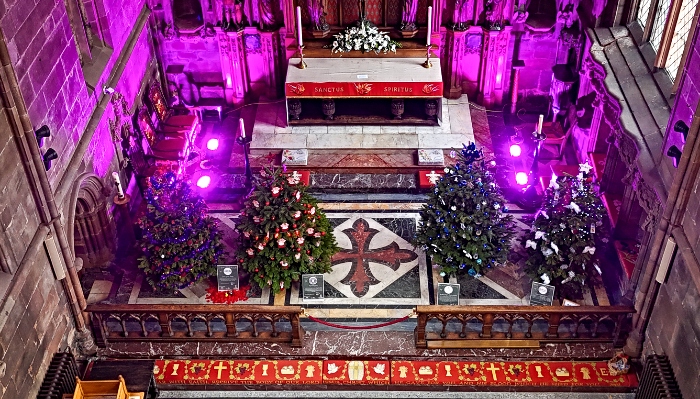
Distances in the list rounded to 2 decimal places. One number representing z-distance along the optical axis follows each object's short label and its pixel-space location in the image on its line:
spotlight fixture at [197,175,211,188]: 14.88
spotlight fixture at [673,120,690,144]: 10.51
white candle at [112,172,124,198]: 13.00
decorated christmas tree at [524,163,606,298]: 12.27
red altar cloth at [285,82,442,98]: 16.17
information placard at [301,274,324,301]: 12.84
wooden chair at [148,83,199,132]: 16.89
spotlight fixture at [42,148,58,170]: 10.64
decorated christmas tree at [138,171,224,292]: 12.43
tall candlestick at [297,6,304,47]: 15.85
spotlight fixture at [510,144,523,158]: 15.80
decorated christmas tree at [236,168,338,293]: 12.41
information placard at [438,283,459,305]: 12.29
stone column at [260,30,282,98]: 17.27
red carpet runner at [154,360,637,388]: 11.83
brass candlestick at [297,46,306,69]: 16.64
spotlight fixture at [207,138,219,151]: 16.39
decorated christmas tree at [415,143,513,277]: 12.52
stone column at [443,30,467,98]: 17.16
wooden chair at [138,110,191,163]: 15.93
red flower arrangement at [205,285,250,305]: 13.20
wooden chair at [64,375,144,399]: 10.71
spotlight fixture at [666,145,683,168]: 10.61
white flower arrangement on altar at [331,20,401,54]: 16.84
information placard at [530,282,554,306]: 12.36
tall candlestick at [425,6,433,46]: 15.96
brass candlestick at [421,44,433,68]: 16.53
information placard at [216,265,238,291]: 12.91
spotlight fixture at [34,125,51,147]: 10.38
